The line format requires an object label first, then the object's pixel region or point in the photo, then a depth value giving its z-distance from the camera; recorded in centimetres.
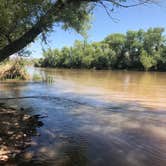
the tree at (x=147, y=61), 4434
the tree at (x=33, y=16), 488
